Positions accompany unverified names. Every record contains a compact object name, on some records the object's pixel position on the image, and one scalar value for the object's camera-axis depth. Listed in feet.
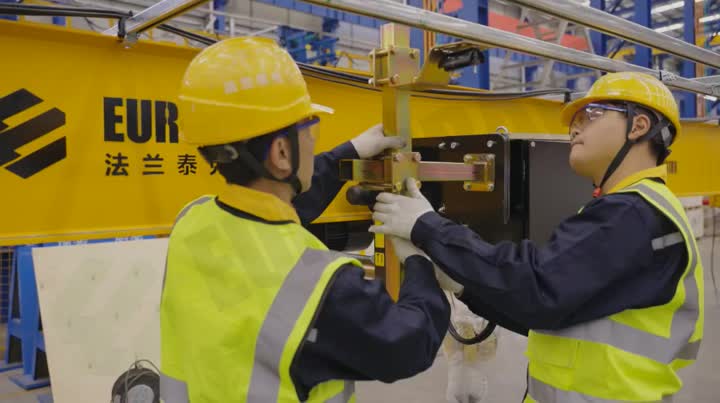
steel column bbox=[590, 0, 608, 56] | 23.70
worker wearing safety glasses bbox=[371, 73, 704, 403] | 4.43
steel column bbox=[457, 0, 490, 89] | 14.28
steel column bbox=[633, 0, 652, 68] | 23.34
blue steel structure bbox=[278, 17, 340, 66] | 29.53
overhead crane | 4.20
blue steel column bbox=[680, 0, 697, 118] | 24.97
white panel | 11.23
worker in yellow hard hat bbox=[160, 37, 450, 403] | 3.40
